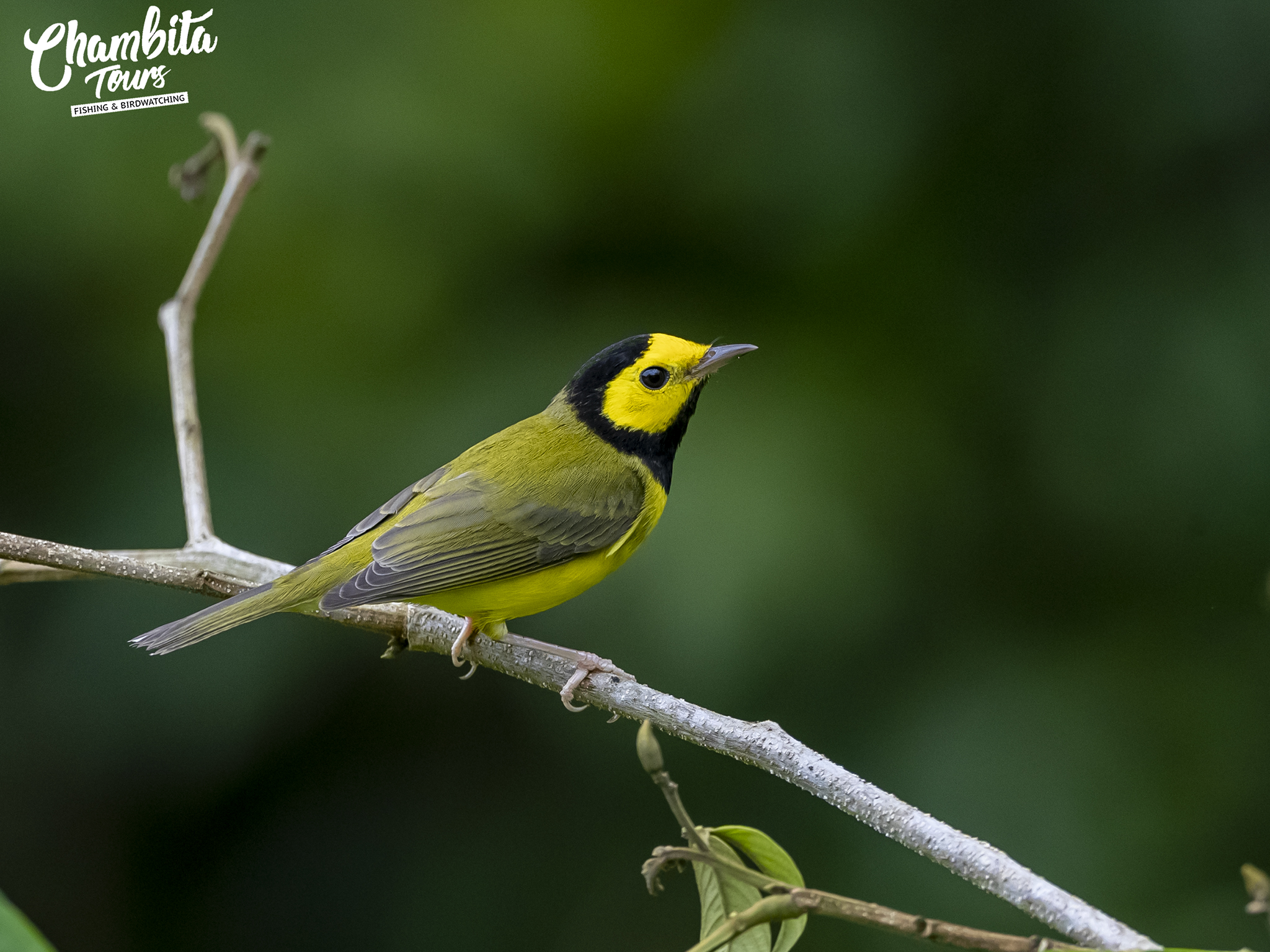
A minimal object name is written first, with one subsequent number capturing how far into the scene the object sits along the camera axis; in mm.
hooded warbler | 2973
